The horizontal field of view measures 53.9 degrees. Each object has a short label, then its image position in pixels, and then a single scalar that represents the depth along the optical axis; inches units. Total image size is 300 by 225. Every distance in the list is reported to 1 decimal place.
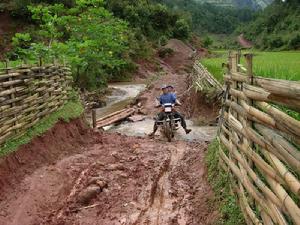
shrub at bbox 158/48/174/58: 1124.4
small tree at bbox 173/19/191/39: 1324.8
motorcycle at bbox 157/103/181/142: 308.2
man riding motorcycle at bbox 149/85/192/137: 313.6
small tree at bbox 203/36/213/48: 1509.1
